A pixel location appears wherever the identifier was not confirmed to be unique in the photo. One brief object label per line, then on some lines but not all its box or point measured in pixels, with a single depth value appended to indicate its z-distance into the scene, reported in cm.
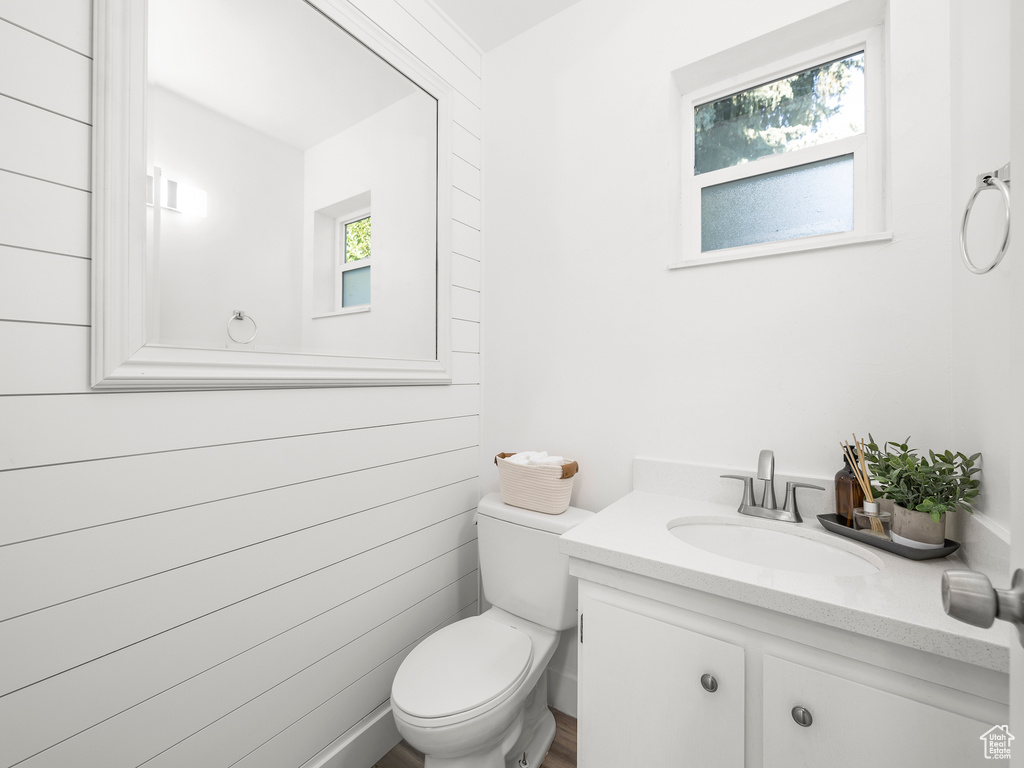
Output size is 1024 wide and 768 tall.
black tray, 93
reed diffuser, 104
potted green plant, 92
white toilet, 108
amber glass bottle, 111
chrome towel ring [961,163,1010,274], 76
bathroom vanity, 70
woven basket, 147
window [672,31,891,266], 125
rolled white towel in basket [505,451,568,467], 155
